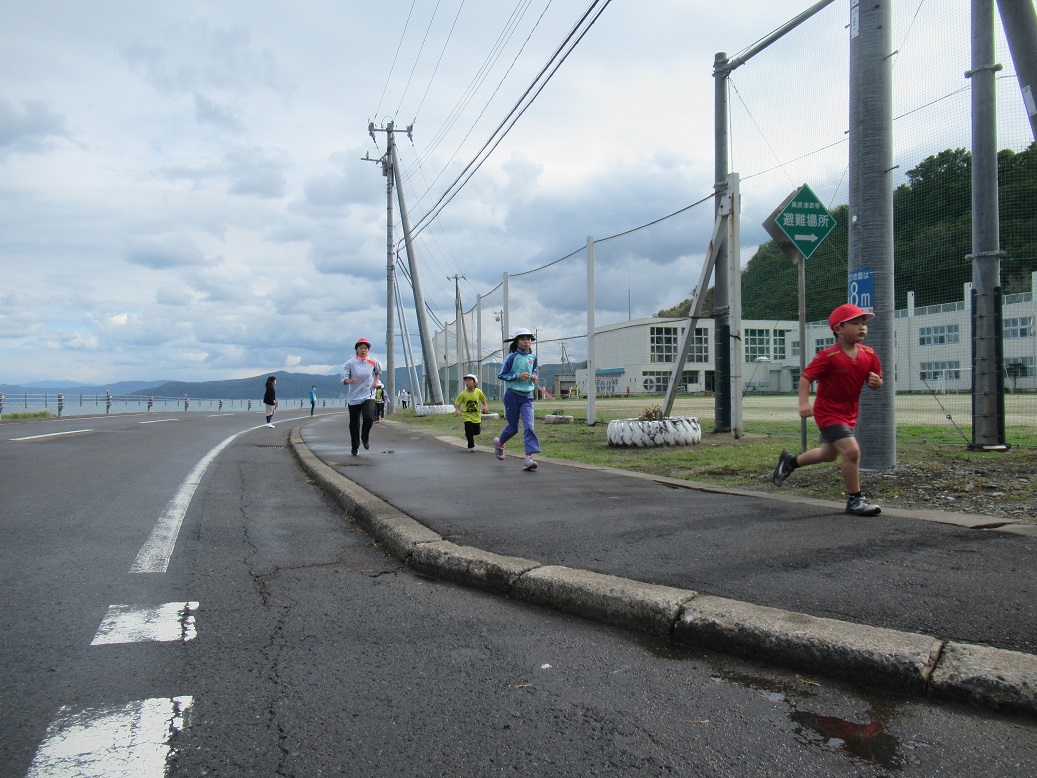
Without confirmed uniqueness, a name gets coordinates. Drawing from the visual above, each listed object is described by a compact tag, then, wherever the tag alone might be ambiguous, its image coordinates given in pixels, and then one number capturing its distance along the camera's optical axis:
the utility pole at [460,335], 25.67
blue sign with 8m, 6.96
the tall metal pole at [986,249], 7.96
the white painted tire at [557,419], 17.16
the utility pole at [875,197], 6.91
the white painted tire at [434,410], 29.05
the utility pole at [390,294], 36.72
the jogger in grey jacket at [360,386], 11.25
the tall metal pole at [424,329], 29.47
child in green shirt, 12.16
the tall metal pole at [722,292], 11.50
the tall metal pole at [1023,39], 6.16
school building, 10.66
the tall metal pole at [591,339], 14.60
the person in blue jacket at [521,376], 9.59
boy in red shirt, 5.61
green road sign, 7.99
